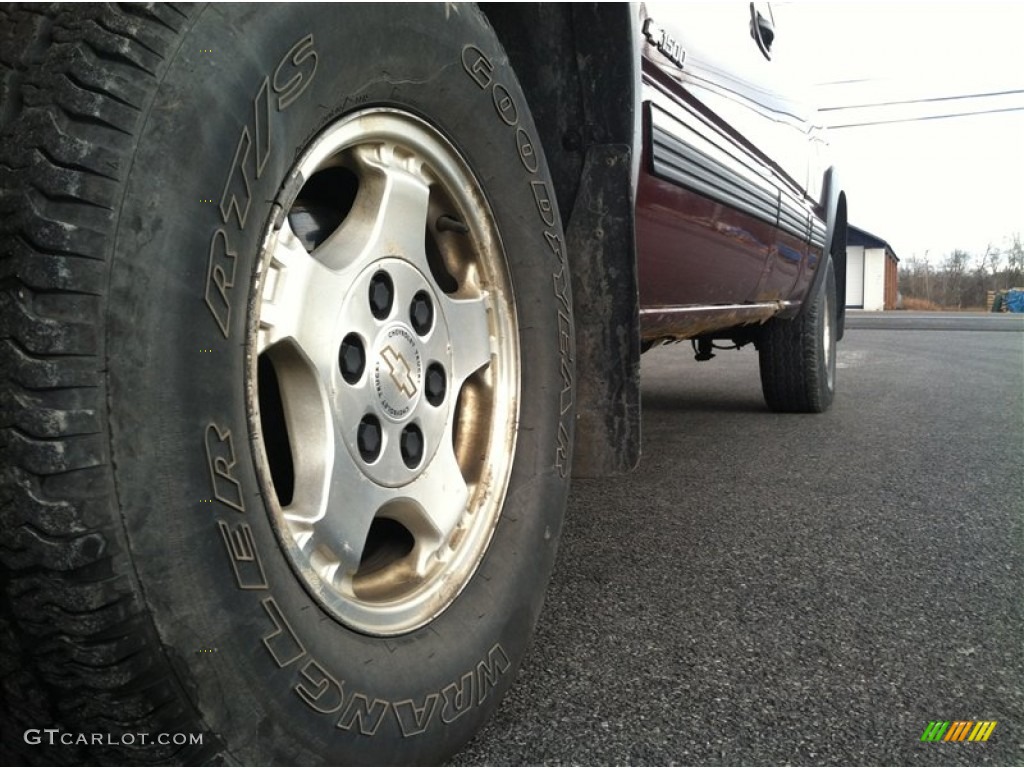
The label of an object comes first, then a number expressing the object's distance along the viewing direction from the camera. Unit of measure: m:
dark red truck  0.80
